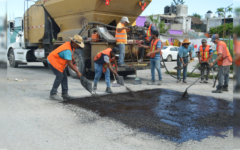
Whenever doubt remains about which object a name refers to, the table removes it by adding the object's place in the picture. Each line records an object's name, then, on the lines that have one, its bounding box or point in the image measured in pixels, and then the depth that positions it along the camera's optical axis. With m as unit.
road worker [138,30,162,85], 7.62
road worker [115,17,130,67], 7.61
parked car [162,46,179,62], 19.94
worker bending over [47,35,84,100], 5.09
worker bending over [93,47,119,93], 5.90
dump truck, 7.90
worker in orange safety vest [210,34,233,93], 6.07
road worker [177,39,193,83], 8.18
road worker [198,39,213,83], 8.38
